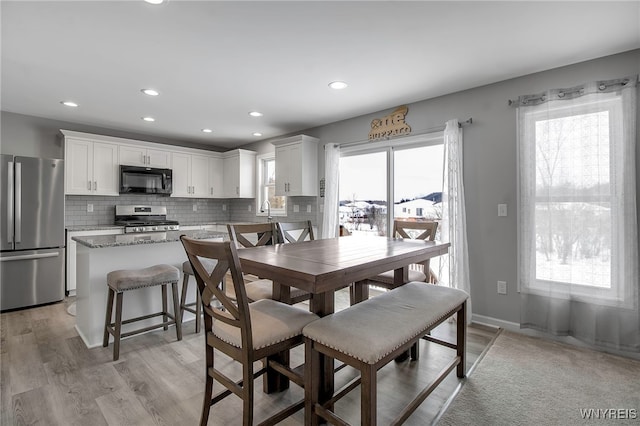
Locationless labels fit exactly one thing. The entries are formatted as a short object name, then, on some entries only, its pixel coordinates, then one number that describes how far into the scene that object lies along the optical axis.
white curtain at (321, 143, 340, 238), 4.36
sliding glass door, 3.61
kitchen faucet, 5.15
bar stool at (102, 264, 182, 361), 2.36
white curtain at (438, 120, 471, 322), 3.14
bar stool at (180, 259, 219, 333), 2.85
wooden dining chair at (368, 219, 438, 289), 2.58
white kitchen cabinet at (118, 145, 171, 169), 4.73
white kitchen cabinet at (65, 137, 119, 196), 4.23
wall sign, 3.69
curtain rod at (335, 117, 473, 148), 3.16
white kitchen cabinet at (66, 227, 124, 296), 4.04
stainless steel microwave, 4.67
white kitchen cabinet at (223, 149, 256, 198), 5.54
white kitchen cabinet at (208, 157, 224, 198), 5.77
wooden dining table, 1.45
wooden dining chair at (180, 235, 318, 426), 1.34
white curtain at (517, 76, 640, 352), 2.37
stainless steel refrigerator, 3.42
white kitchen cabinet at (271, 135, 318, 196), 4.51
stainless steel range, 4.65
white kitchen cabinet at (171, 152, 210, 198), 5.32
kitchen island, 2.58
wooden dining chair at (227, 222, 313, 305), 2.10
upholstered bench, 1.32
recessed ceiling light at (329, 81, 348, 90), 3.02
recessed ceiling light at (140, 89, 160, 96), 3.23
